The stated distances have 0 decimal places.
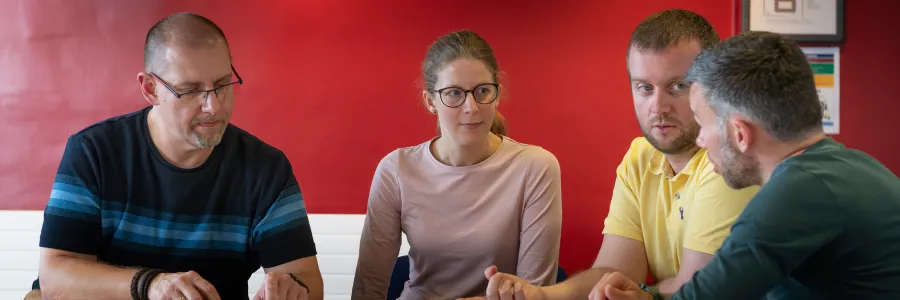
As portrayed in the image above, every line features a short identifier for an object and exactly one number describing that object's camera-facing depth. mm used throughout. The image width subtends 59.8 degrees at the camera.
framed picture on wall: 4023
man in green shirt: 1358
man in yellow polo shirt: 1914
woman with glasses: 2502
